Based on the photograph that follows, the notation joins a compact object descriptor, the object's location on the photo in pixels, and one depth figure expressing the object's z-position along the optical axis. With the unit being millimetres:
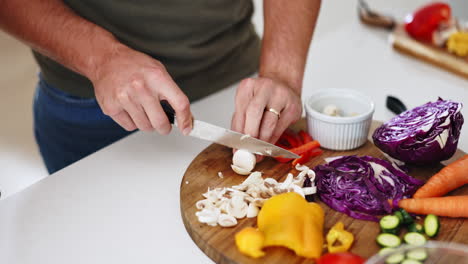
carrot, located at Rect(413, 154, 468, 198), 1403
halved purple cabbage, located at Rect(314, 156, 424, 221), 1381
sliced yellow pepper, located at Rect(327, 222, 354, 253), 1239
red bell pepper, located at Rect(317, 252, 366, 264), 1128
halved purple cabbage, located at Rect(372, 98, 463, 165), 1482
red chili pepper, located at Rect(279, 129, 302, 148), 1707
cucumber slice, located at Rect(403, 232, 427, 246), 1253
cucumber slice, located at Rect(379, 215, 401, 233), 1282
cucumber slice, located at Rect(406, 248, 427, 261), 997
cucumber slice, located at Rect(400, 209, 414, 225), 1308
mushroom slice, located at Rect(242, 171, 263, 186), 1477
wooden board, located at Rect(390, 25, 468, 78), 2186
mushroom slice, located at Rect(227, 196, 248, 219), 1361
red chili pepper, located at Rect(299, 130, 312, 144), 1696
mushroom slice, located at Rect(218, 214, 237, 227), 1339
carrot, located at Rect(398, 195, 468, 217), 1331
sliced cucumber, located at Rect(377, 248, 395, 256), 1201
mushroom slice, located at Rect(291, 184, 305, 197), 1399
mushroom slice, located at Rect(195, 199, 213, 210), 1411
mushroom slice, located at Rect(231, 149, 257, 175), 1549
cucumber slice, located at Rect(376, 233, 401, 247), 1243
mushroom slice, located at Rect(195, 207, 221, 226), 1351
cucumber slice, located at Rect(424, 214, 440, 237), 1276
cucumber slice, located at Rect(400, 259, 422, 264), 977
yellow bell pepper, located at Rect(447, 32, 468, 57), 2232
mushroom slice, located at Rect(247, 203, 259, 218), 1370
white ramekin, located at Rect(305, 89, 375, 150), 1621
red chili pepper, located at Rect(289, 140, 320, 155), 1610
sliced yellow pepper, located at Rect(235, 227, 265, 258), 1228
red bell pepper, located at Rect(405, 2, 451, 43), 2365
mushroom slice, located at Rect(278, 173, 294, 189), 1439
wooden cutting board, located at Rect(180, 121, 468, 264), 1260
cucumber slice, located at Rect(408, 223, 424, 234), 1297
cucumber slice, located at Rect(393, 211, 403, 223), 1309
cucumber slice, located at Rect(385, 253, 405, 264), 982
